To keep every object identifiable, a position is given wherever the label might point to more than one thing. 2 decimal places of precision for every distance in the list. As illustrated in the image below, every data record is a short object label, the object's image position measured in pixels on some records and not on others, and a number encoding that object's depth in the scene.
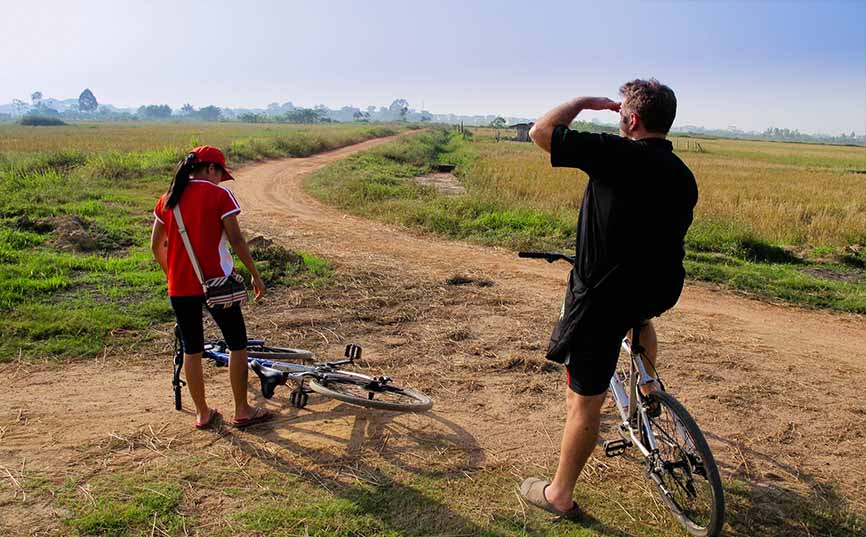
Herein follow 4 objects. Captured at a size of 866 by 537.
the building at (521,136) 58.98
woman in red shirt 3.45
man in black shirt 2.50
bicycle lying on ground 3.92
